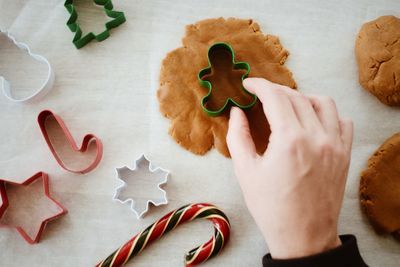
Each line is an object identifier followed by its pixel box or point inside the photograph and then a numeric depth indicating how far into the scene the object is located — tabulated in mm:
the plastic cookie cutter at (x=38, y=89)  561
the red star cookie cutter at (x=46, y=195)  536
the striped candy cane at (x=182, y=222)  523
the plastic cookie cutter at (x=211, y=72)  540
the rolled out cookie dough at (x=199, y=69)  553
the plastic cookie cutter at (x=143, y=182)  544
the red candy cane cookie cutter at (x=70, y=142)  548
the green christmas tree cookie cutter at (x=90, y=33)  573
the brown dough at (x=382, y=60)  561
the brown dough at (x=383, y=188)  541
